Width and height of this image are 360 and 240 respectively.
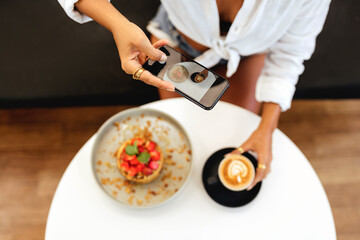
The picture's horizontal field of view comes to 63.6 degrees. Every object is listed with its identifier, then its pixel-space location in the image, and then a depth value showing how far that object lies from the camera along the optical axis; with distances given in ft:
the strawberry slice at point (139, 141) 3.76
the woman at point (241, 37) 2.98
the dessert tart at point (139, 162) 3.62
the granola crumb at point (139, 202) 3.66
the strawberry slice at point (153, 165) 3.66
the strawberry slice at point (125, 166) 3.64
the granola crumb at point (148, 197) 3.71
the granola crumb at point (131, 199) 3.68
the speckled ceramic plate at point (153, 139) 3.72
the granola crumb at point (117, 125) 3.95
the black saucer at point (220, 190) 3.61
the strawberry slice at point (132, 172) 3.63
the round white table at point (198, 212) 3.58
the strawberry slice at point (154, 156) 3.72
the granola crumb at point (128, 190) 3.74
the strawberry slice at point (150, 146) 3.76
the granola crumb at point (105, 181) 3.75
